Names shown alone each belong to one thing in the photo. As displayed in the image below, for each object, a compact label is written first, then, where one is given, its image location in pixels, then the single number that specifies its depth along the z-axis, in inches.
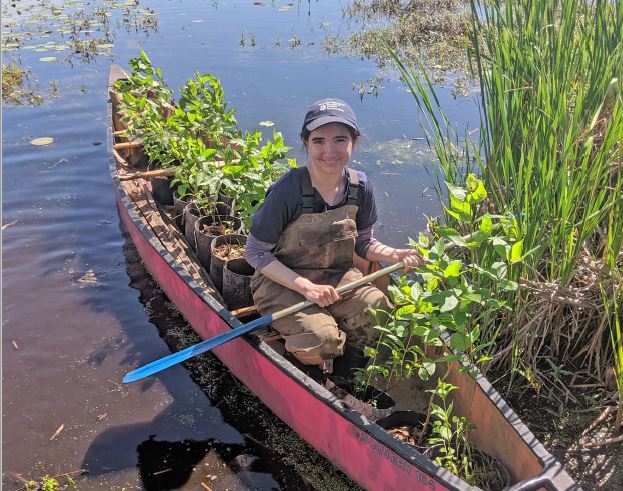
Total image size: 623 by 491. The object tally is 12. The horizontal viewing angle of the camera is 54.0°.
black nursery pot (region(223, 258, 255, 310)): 161.6
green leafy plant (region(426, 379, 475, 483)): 110.4
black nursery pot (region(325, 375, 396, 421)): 132.0
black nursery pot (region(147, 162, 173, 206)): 220.8
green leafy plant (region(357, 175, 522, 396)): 101.1
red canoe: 101.2
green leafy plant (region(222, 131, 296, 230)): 168.1
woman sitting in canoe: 130.3
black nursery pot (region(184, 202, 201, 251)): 191.2
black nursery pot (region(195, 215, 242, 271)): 179.6
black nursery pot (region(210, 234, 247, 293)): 170.2
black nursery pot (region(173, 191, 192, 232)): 202.7
